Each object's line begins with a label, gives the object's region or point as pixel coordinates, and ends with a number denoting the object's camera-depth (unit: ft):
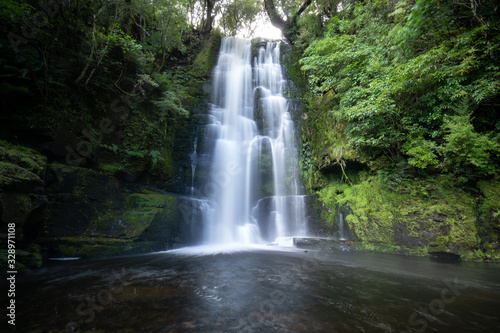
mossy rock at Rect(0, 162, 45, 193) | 13.19
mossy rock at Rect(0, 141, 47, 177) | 14.60
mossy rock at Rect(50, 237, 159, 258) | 17.51
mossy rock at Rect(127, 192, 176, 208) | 22.80
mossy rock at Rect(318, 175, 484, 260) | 20.72
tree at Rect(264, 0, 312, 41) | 56.21
